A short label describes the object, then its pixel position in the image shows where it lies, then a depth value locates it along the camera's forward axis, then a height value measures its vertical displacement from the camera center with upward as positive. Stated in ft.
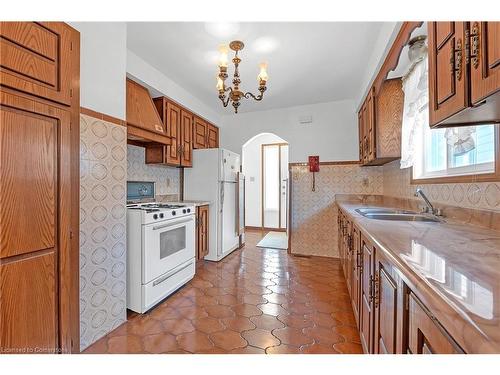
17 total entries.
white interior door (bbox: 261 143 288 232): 19.80 +0.21
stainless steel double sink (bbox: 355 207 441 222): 5.75 -0.73
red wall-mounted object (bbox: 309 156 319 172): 12.73 +1.24
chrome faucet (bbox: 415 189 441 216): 5.82 -0.49
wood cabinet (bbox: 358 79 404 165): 8.48 +2.41
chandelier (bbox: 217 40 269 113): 6.32 +3.11
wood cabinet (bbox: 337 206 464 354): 2.03 -1.45
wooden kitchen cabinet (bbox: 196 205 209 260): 10.84 -2.00
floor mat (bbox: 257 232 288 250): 14.76 -3.52
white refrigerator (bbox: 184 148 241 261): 11.65 -0.09
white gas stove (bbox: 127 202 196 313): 6.94 -2.07
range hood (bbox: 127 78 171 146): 8.17 +2.43
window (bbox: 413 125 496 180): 4.59 +0.84
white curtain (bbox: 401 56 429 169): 6.45 +2.22
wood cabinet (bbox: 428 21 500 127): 2.46 +1.33
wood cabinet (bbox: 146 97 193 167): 10.11 +2.23
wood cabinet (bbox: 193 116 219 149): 12.32 +2.86
